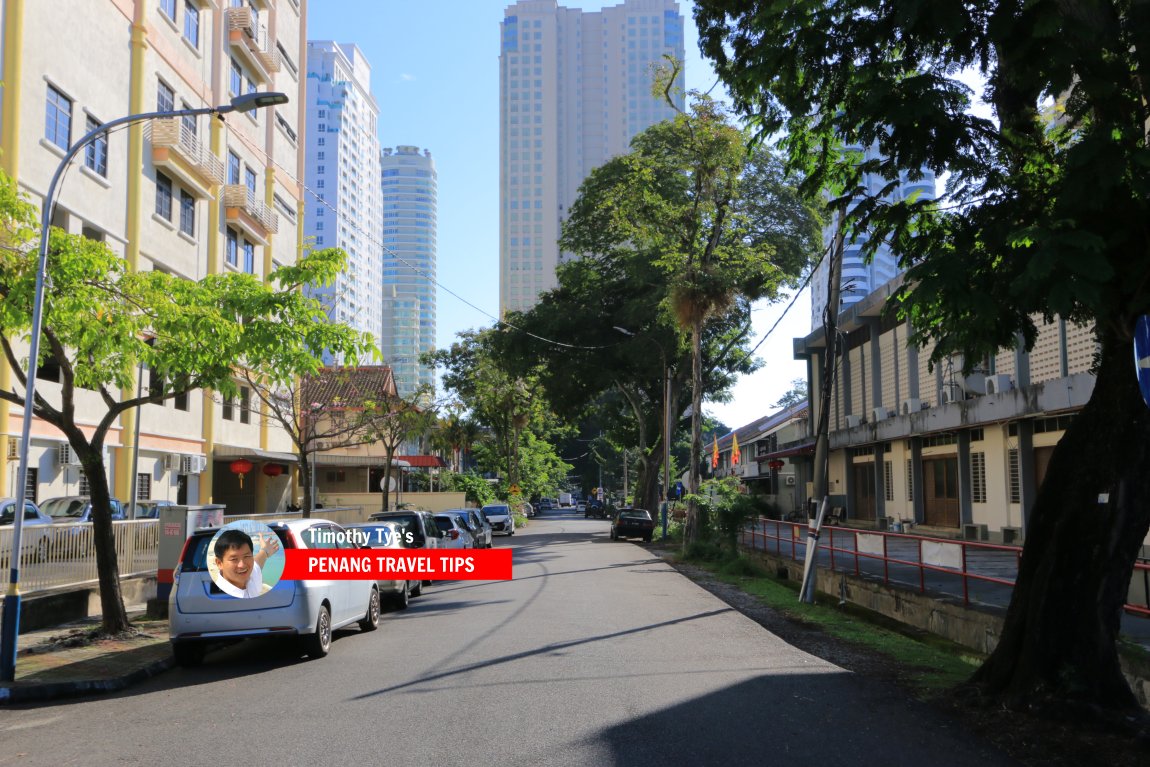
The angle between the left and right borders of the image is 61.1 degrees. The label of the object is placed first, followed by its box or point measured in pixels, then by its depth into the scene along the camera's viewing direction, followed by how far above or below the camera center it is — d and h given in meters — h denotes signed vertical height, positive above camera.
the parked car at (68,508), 21.61 -0.79
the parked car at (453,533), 22.91 -1.55
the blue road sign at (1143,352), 6.25 +0.74
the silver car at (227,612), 10.84 -1.56
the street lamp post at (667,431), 38.25 +1.46
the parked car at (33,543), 13.10 -0.96
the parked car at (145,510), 25.38 -1.00
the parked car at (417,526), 19.28 -1.15
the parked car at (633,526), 40.53 -2.41
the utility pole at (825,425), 17.23 +0.75
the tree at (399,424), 33.90 +1.64
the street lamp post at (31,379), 9.99 +1.06
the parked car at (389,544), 15.70 -1.24
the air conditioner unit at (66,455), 23.81 +0.43
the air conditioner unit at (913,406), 32.88 +2.01
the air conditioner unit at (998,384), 26.38 +2.19
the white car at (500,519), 45.58 -2.32
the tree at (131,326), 11.76 +1.85
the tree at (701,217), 30.62 +9.12
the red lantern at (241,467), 29.53 +0.13
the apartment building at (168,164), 22.86 +9.03
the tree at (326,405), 24.16 +1.91
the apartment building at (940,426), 24.62 +1.22
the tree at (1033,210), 6.80 +1.97
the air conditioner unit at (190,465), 30.83 +0.21
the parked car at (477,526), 30.06 -1.82
